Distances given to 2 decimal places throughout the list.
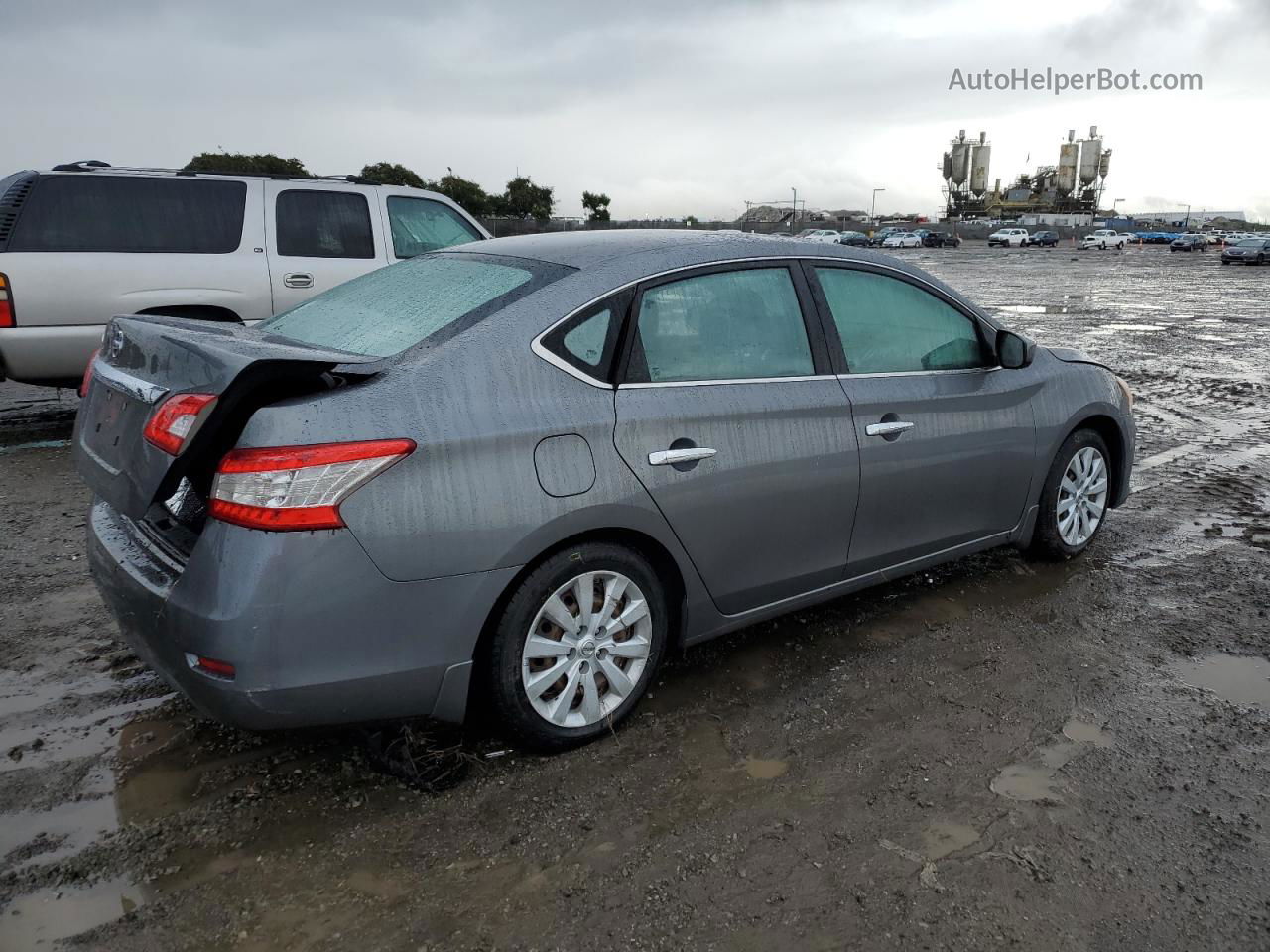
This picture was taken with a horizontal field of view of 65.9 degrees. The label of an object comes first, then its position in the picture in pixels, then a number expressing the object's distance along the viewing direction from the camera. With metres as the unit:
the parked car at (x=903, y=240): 69.02
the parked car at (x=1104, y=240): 72.44
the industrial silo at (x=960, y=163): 147.38
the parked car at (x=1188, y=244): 67.50
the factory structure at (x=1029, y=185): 134.38
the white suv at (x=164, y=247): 6.65
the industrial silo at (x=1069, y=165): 143.88
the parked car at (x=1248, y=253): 45.09
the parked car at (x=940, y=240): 74.19
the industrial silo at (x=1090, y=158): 142.00
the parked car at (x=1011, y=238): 76.06
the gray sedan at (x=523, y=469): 2.55
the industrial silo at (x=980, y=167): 146.86
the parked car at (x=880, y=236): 69.81
